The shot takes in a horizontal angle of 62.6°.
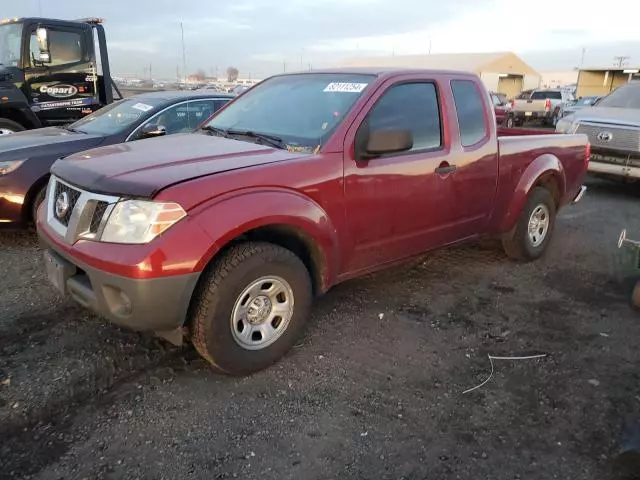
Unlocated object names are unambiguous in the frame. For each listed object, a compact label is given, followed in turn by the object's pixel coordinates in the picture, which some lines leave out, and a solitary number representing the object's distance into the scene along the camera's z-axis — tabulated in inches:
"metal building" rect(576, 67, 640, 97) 1043.9
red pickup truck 106.3
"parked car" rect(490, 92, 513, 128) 756.6
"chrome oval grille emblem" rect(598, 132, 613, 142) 335.0
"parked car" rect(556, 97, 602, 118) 473.2
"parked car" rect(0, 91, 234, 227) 196.7
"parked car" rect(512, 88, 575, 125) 947.3
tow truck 330.3
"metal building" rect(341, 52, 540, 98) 2371.1
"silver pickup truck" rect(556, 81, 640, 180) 326.6
